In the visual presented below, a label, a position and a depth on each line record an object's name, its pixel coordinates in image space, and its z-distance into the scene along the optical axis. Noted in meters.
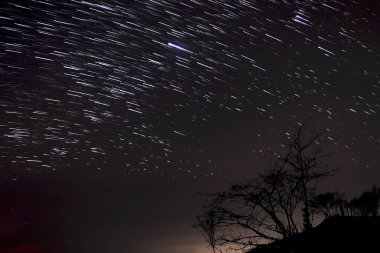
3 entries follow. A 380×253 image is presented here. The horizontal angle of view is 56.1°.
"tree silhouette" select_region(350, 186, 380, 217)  42.70
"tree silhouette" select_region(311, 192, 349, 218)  36.64
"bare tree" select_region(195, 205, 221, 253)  12.51
